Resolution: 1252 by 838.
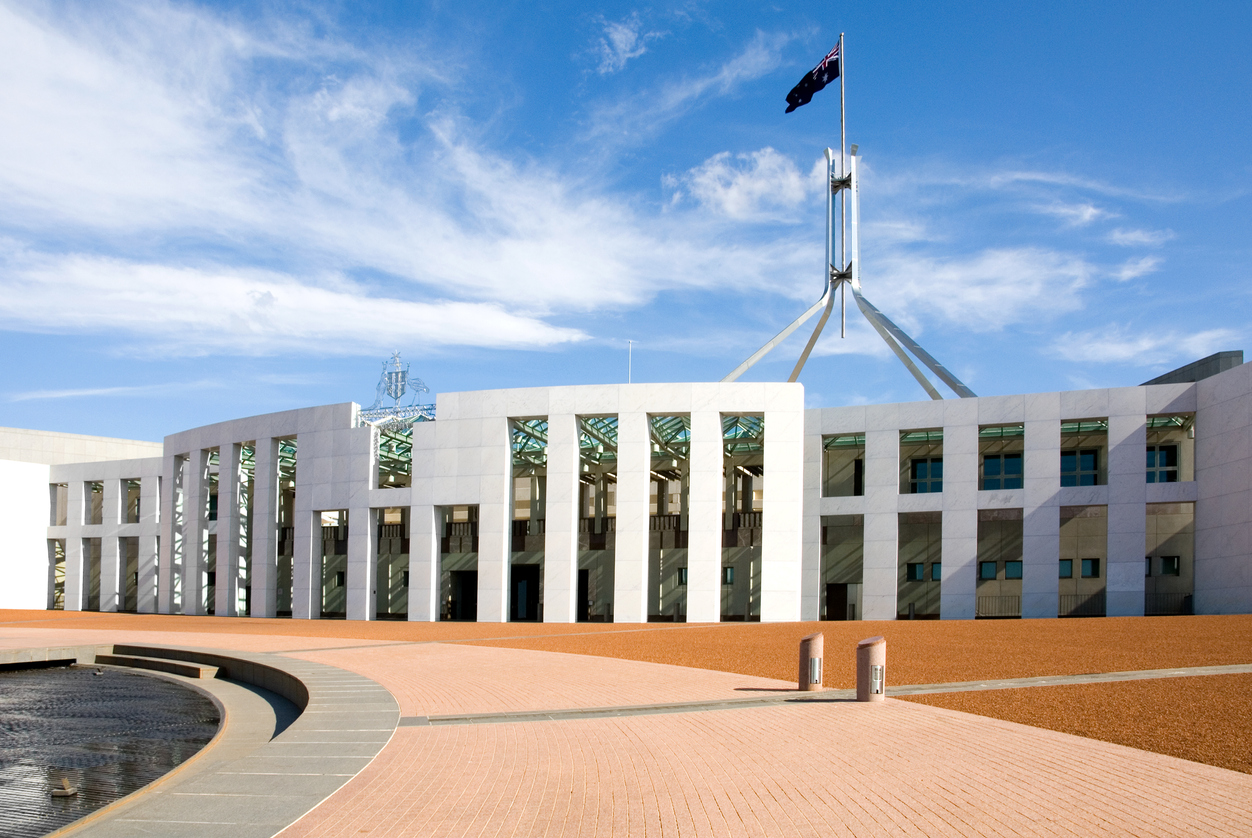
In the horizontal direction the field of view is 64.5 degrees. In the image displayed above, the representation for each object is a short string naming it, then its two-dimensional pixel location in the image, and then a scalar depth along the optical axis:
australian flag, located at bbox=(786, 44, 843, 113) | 50.78
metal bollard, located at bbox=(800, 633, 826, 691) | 14.40
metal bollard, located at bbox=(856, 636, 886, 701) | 13.07
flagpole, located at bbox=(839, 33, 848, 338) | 51.38
